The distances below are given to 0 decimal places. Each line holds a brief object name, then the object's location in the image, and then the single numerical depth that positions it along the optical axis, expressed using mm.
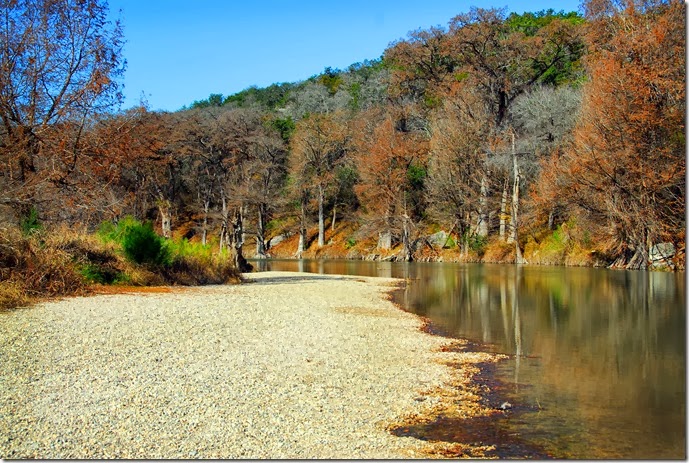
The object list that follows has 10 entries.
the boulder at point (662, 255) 37125
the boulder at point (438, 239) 55844
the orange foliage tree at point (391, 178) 57312
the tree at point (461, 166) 53375
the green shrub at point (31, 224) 18083
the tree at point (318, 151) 64688
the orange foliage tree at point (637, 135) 36094
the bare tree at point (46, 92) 20375
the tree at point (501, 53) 55188
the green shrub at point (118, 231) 22062
